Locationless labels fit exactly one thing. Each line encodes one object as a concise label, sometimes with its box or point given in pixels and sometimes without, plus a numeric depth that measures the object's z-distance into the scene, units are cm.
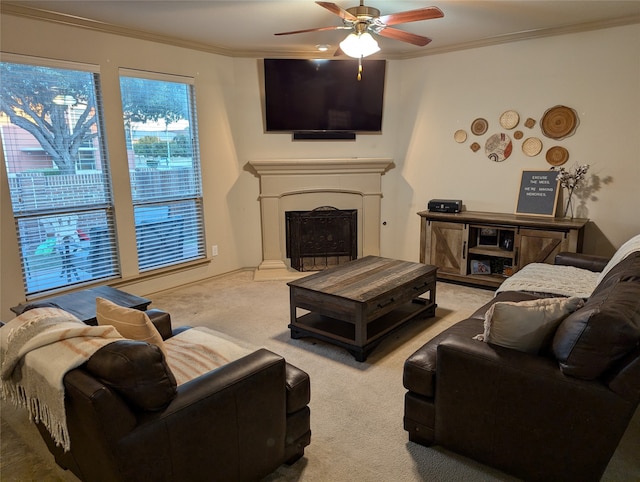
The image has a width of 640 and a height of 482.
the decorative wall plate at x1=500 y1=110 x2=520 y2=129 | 470
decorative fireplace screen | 553
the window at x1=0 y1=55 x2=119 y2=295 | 352
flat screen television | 513
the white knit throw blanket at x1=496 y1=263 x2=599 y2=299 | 312
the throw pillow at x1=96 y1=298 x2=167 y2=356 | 194
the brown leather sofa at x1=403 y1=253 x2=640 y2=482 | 168
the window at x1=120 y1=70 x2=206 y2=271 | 437
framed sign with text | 451
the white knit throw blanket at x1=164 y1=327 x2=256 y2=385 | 211
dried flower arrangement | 432
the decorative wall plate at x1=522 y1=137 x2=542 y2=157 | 460
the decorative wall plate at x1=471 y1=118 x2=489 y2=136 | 489
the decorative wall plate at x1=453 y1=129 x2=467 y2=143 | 504
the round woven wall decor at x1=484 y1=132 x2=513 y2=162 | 479
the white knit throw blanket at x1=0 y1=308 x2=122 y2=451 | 150
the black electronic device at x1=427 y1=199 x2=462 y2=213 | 496
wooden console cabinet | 425
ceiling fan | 292
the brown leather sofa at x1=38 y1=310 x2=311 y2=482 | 145
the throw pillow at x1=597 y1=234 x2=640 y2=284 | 288
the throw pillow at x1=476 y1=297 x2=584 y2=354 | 192
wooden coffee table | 313
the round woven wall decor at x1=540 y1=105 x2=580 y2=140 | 437
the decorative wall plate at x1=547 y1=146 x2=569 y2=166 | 447
